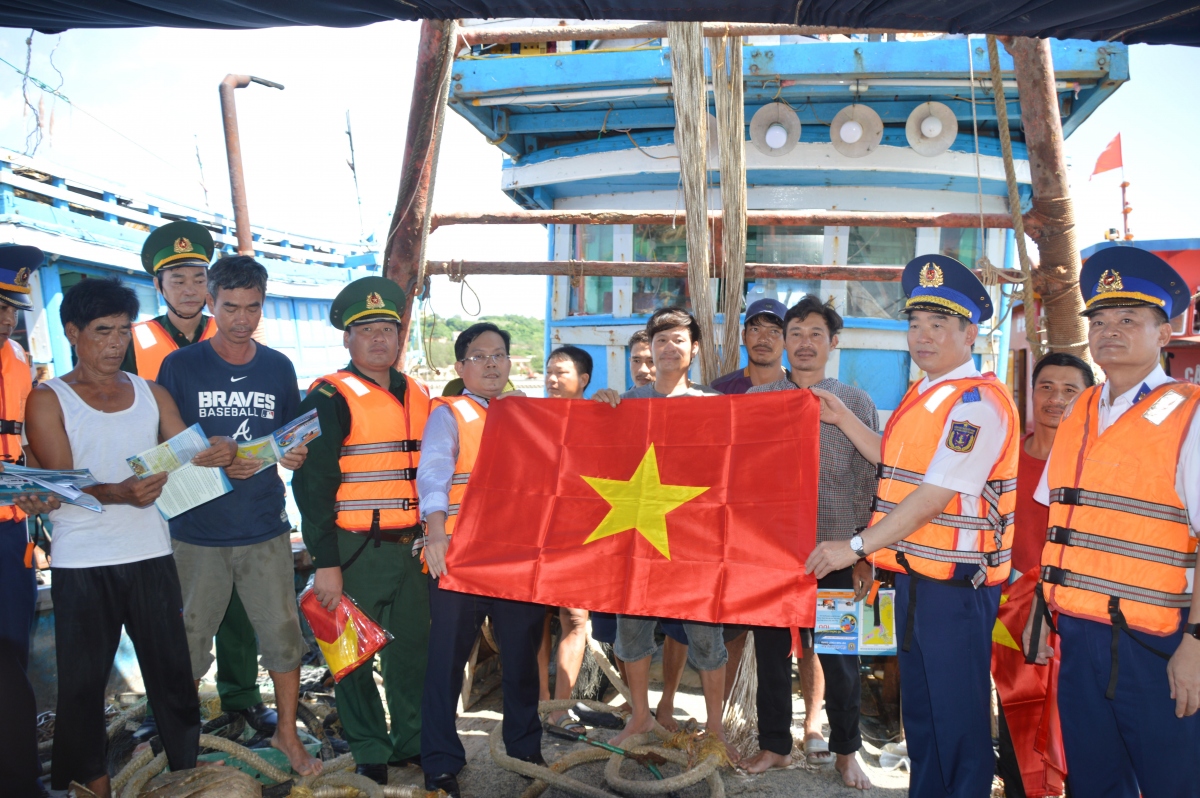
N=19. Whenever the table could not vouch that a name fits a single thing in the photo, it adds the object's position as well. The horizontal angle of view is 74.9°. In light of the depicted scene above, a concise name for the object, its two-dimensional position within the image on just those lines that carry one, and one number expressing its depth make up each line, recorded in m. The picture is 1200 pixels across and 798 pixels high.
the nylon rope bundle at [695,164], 4.67
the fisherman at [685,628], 3.92
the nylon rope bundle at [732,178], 4.96
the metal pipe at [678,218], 4.95
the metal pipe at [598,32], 4.75
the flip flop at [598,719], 4.35
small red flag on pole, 10.23
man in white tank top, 3.13
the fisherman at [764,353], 4.30
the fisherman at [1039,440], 3.88
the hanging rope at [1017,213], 4.09
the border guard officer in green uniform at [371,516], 3.54
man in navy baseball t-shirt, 3.73
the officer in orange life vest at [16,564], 3.08
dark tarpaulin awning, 2.45
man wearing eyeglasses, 3.55
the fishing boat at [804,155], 6.56
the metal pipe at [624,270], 5.27
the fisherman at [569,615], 4.58
